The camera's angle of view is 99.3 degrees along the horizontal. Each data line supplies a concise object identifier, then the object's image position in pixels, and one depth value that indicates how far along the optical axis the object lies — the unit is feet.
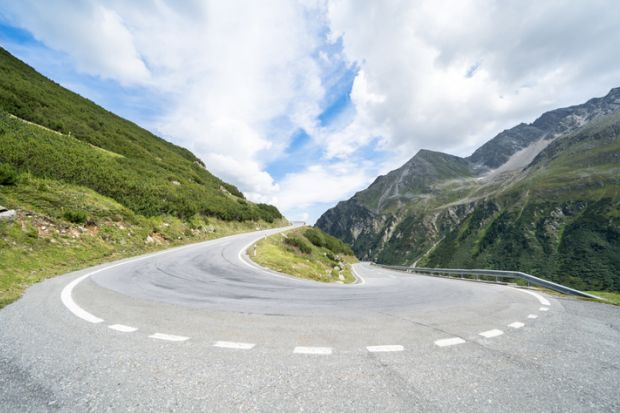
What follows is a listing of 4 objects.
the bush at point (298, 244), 98.75
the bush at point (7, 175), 49.70
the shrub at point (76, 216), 51.03
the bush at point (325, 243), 138.91
